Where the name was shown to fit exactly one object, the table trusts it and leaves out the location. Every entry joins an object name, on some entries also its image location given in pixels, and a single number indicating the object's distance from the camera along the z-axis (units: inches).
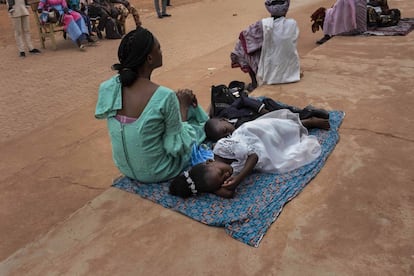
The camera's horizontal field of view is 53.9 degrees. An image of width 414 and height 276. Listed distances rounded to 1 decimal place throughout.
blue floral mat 86.4
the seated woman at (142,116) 93.4
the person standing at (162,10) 461.4
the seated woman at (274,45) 184.2
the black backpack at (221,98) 145.1
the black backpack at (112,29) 374.0
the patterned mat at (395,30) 262.0
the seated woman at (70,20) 336.8
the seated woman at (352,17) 266.7
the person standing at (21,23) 308.7
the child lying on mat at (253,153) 96.7
